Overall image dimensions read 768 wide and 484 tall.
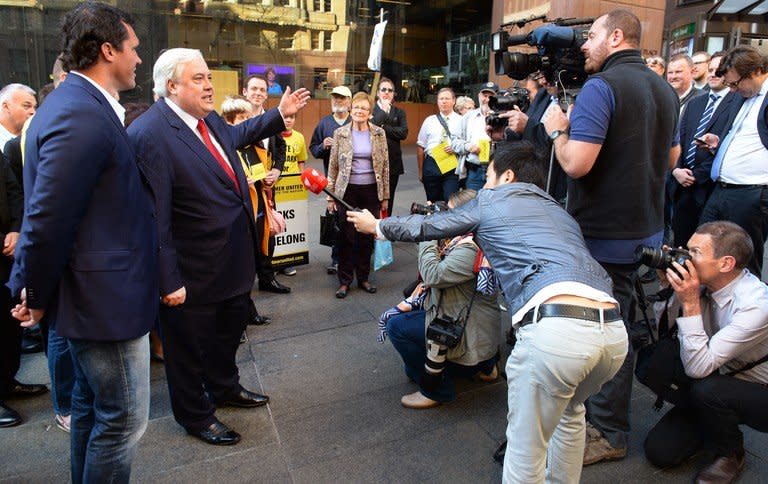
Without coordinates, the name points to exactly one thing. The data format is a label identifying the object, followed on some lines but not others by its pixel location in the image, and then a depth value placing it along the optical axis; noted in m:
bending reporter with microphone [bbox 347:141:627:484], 1.98
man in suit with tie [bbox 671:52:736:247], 4.49
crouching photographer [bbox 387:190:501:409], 3.12
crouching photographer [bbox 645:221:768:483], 2.57
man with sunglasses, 6.56
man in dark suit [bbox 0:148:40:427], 3.20
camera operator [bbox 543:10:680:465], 2.61
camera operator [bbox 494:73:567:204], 3.27
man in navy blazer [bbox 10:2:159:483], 1.83
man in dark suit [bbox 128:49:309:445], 2.63
